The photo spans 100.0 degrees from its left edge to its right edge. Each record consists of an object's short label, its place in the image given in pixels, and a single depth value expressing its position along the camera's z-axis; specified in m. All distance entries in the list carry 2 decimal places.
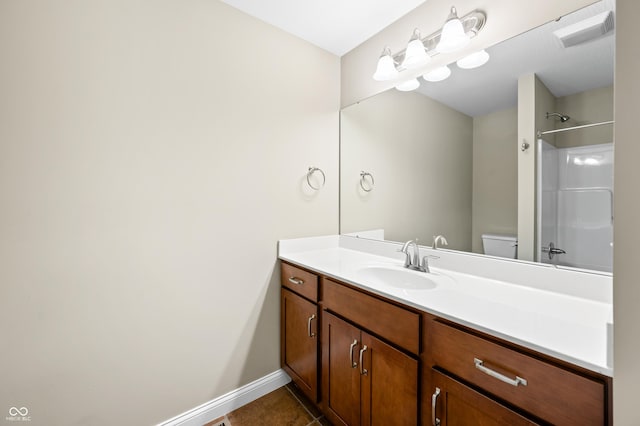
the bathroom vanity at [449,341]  0.68
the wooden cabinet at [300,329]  1.48
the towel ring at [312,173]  1.92
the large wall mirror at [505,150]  1.00
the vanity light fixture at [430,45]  1.31
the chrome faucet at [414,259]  1.46
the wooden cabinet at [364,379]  1.01
